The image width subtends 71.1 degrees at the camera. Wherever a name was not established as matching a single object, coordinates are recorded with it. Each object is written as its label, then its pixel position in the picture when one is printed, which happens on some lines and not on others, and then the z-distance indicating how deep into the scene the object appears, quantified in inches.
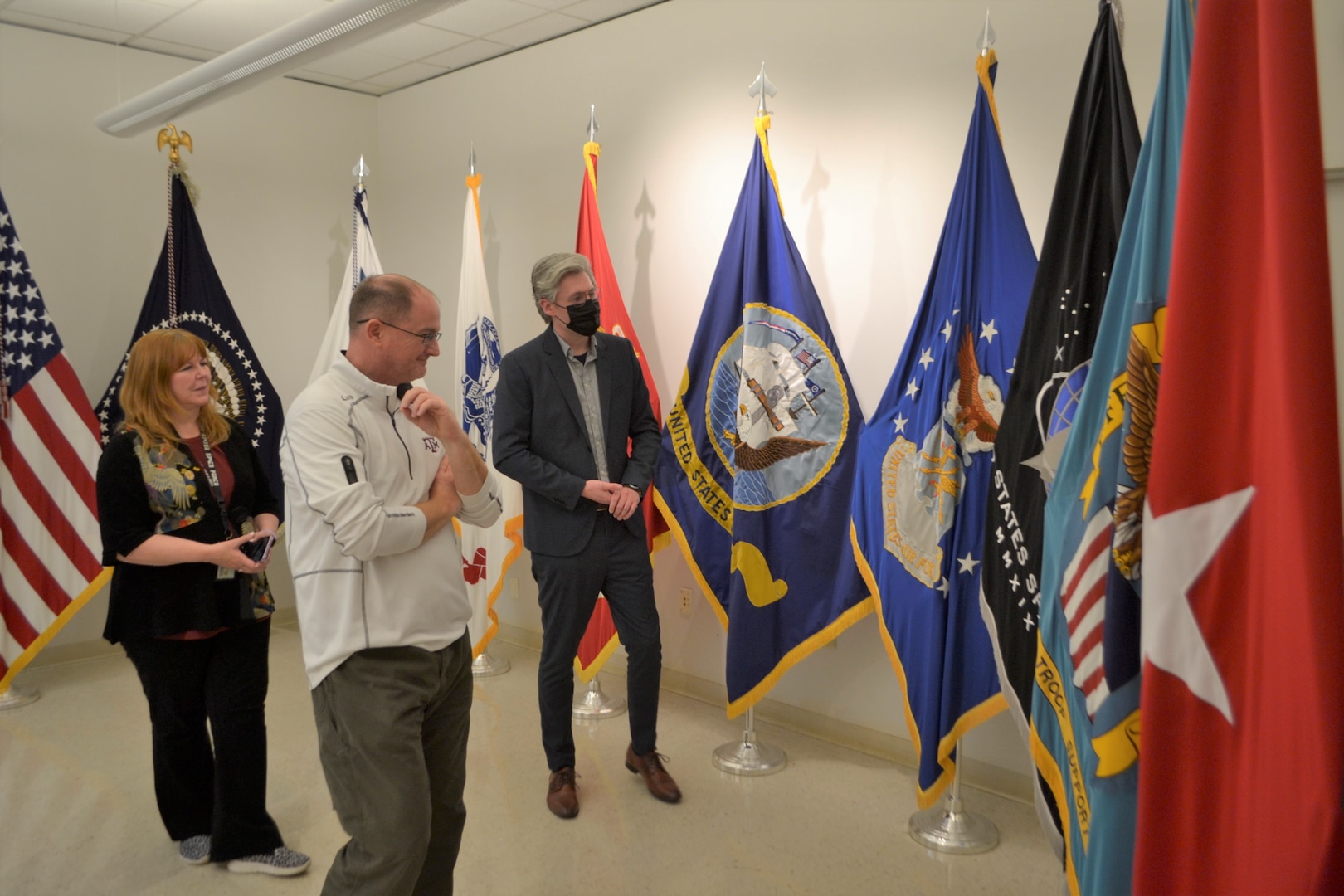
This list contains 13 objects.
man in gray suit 118.3
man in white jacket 67.8
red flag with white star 35.0
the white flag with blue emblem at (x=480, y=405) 166.6
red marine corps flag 145.3
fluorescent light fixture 112.6
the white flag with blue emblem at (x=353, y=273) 187.5
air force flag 104.7
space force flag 78.7
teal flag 43.7
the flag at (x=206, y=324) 175.2
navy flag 124.7
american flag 155.3
